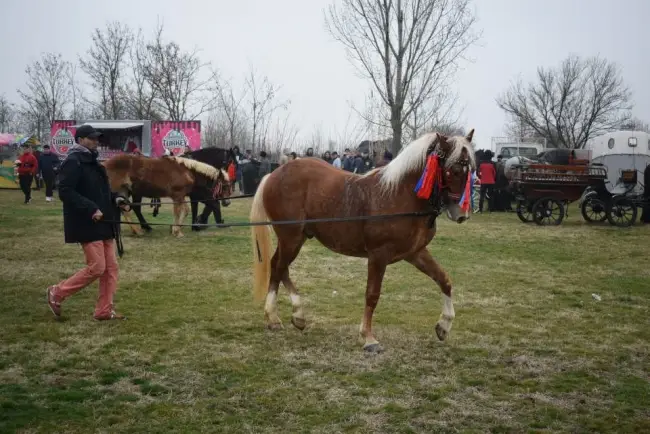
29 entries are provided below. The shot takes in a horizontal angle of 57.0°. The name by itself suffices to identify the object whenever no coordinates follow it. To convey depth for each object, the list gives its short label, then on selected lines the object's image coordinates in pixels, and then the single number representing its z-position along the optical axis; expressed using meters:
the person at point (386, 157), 15.42
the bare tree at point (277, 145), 33.34
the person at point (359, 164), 22.77
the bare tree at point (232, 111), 31.45
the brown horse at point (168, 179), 12.86
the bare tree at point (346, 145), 33.23
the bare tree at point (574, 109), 42.25
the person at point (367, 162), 23.89
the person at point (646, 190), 15.44
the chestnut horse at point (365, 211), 5.51
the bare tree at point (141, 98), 29.64
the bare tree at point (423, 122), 22.88
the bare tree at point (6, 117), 58.41
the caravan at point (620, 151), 16.44
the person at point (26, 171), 20.62
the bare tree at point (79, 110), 39.19
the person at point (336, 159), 25.00
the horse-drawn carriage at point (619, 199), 15.89
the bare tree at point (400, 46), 20.55
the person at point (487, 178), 19.36
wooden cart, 15.80
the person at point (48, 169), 21.73
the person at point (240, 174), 26.27
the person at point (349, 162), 23.38
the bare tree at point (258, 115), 31.75
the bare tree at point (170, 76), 28.39
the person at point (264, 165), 23.52
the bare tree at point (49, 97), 38.44
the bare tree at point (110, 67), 31.20
